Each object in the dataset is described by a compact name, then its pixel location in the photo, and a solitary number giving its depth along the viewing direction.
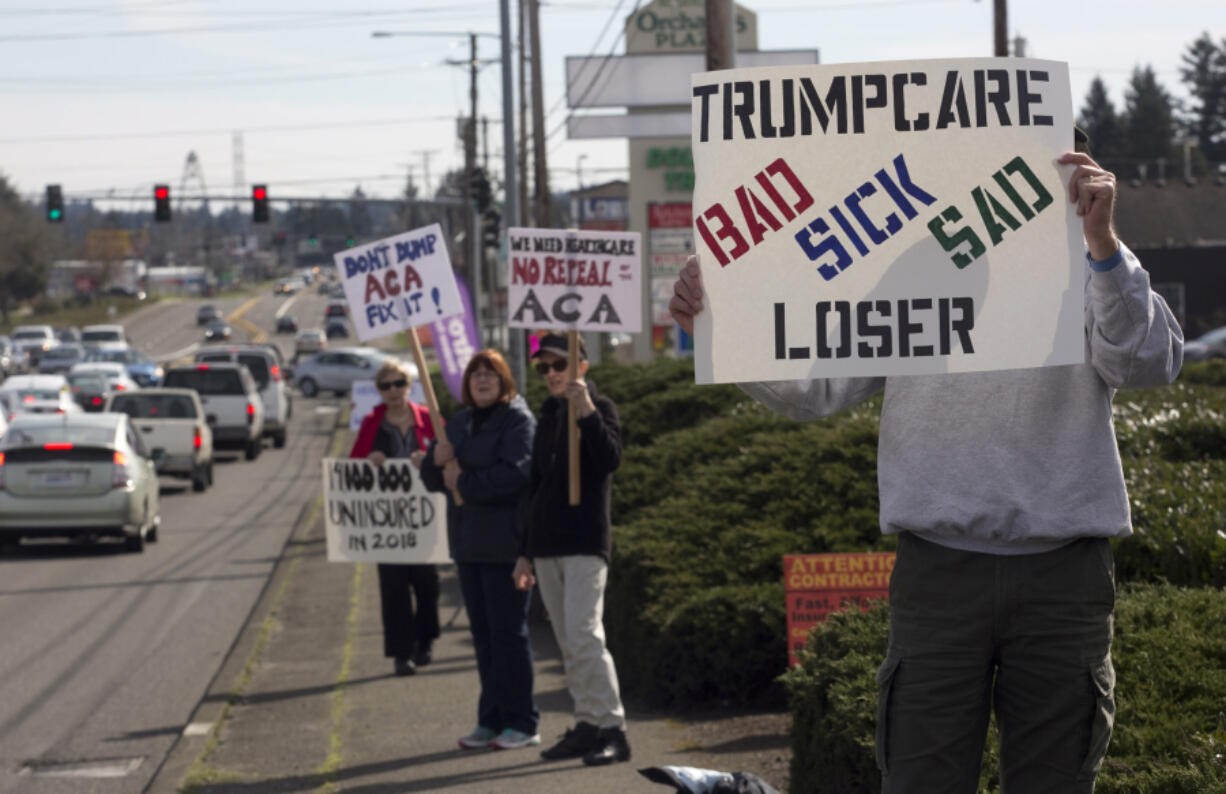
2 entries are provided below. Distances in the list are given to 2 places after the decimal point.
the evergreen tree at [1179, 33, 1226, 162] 111.38
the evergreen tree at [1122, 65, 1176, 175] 100.69
